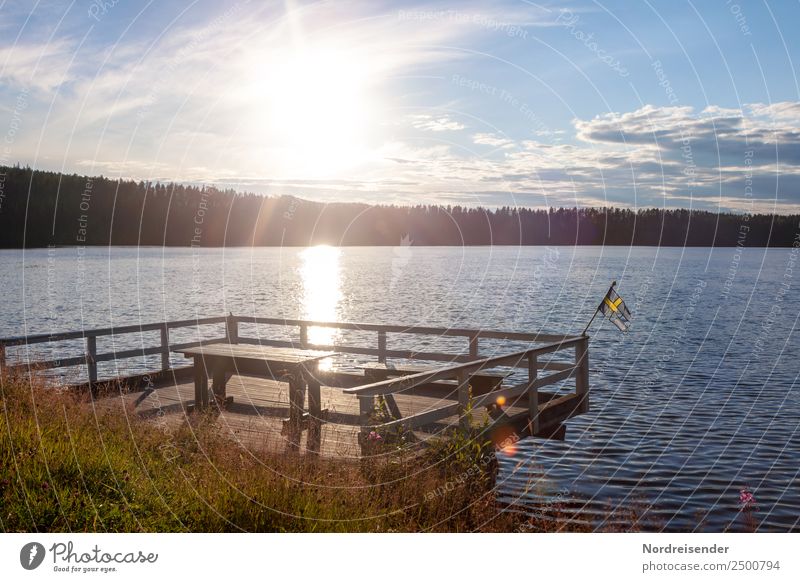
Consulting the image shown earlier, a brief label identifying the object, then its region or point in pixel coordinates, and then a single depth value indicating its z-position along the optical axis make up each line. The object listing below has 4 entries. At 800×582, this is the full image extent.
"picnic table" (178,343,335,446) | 10.93
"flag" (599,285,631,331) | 14.14
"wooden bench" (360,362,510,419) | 13.38
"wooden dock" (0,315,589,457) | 10.59
